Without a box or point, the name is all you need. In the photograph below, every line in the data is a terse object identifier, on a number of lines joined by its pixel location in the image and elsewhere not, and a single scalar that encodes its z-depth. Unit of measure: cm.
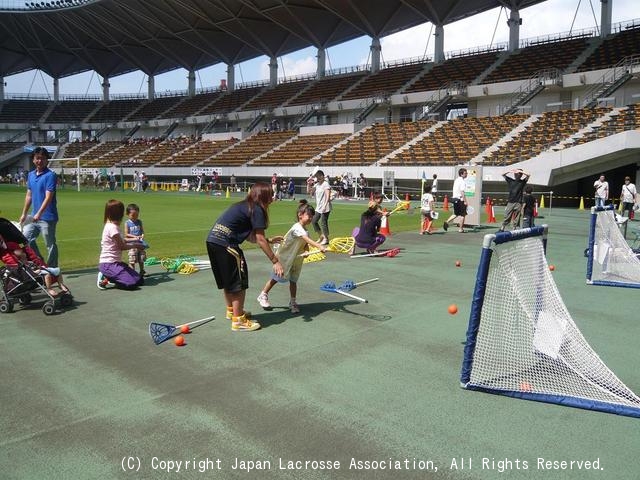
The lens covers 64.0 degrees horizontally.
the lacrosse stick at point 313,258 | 1008
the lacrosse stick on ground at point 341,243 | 984
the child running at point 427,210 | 1606
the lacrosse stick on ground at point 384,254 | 1211
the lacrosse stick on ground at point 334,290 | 755
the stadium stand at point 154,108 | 7219
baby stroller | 710
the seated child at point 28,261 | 718
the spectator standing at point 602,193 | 2175
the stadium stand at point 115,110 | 7638
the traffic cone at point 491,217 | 2096
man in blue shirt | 855
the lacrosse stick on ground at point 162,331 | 590
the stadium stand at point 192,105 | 6731
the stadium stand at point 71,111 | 7825
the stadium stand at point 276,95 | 5884
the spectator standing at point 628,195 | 2066
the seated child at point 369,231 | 1186
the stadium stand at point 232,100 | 6281
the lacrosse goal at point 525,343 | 445
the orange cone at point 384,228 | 1468
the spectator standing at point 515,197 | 1520
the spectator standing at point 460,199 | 1700
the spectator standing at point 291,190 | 3756
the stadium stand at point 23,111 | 7777
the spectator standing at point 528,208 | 1606
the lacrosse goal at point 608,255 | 922
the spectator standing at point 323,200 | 1343
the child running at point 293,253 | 689
